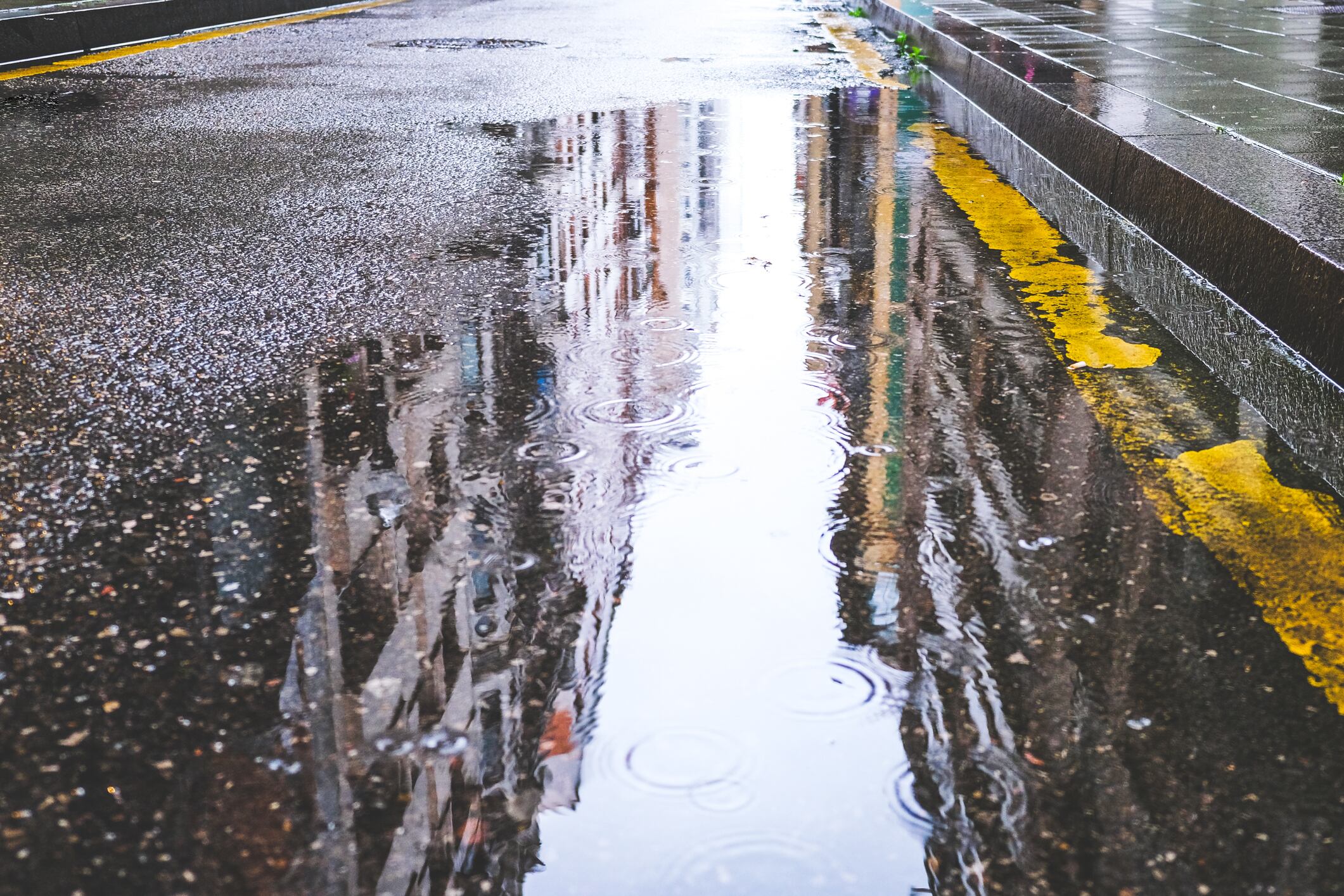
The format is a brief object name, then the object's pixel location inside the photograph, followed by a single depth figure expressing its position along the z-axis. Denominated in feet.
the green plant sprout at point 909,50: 32.40
